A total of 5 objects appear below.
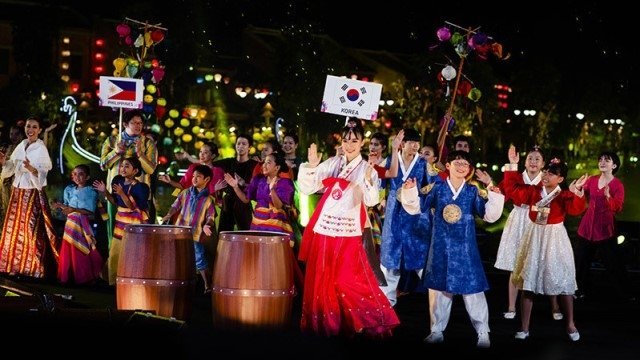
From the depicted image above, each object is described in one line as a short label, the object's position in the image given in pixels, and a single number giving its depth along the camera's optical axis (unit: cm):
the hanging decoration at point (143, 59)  1348
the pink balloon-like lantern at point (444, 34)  1208
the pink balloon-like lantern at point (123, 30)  1339
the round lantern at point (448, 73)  1211
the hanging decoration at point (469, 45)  1200
